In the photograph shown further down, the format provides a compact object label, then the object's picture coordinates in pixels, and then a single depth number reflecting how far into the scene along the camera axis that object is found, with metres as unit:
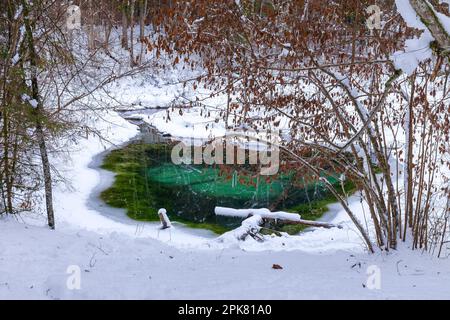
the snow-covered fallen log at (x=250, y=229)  9.70
